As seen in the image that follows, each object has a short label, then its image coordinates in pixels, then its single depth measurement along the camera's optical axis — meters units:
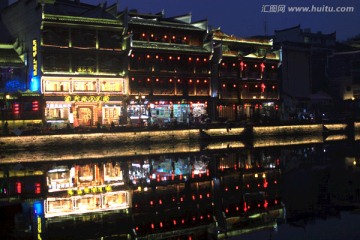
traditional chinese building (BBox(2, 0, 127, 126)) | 50.44
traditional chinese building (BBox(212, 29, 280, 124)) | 65.06
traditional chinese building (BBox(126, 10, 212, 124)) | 56.94
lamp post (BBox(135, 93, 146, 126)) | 56.14
